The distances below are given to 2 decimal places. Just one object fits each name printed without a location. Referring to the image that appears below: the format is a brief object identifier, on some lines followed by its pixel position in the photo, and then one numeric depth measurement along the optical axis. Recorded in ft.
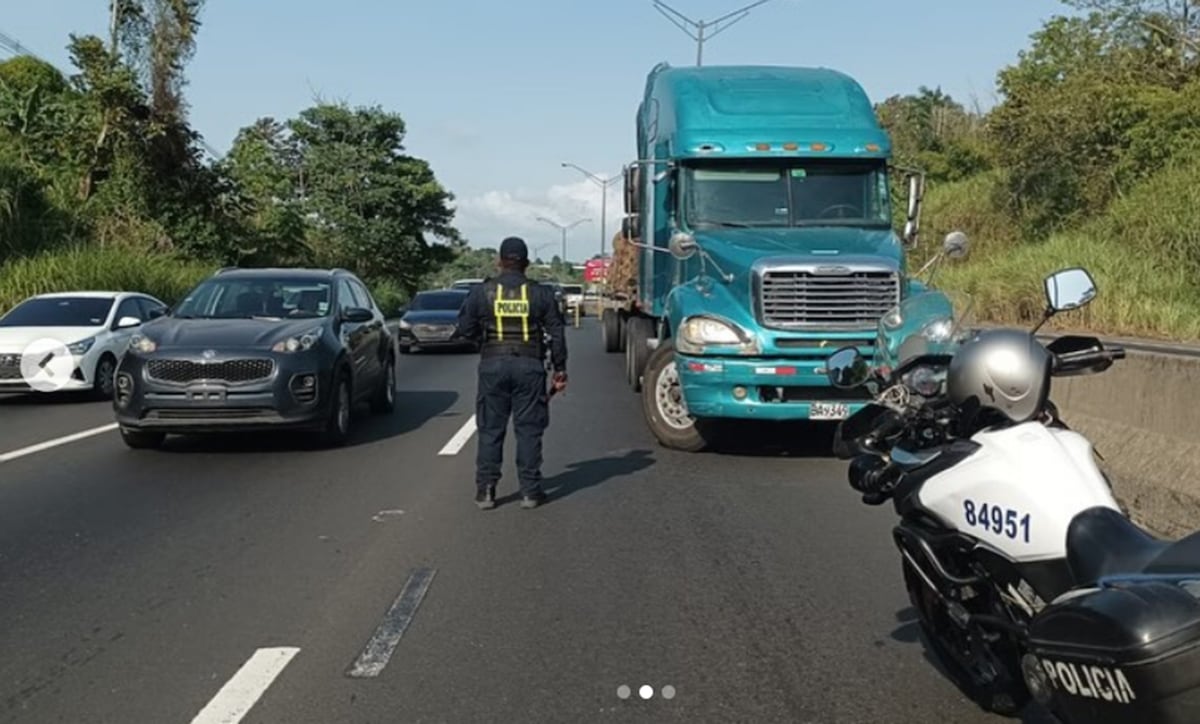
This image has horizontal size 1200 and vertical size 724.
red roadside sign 81.87
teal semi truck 34.35
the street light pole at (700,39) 99.19
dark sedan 87.15
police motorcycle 9.64
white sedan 51.31
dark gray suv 35.24
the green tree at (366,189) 193.16
